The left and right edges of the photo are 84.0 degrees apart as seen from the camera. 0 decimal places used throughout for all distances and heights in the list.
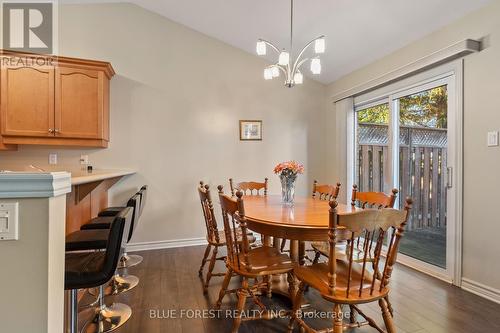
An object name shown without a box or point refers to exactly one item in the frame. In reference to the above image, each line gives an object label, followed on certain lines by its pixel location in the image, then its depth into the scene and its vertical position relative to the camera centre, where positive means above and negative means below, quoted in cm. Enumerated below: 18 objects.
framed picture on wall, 401 +52
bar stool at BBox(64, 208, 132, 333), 134 -51
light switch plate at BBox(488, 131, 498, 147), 221 +23
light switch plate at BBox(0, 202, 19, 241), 83 -17
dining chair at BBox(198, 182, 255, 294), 224 -58
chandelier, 221 +87
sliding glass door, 263 +6
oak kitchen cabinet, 295 +69
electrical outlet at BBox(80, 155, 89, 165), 335 +7
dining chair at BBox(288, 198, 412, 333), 132 -56
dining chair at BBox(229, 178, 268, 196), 325 -24
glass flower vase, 238 -19
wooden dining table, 161 -34
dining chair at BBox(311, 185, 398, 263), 205 -27
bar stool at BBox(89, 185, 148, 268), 234 -51
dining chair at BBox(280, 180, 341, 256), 272 -26
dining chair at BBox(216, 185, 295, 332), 171 -64
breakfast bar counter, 202 -33
